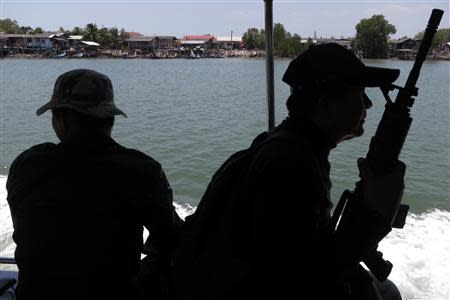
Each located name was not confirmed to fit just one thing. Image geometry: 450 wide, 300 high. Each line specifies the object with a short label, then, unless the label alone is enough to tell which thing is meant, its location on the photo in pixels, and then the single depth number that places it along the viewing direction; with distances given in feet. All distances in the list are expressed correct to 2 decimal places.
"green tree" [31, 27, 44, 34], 321.83
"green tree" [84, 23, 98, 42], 307.17
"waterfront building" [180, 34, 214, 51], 329.68
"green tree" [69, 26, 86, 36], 326.85
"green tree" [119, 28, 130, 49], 317.01
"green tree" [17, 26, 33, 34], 311.88
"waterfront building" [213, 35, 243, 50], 317.01
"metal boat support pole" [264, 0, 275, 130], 8.25
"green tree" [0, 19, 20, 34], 290.03
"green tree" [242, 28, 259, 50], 261.07
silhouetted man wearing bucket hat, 4.92
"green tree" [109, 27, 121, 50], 310.86
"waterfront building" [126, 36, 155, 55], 310.86
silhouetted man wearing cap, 3.92
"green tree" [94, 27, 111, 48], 306.04
